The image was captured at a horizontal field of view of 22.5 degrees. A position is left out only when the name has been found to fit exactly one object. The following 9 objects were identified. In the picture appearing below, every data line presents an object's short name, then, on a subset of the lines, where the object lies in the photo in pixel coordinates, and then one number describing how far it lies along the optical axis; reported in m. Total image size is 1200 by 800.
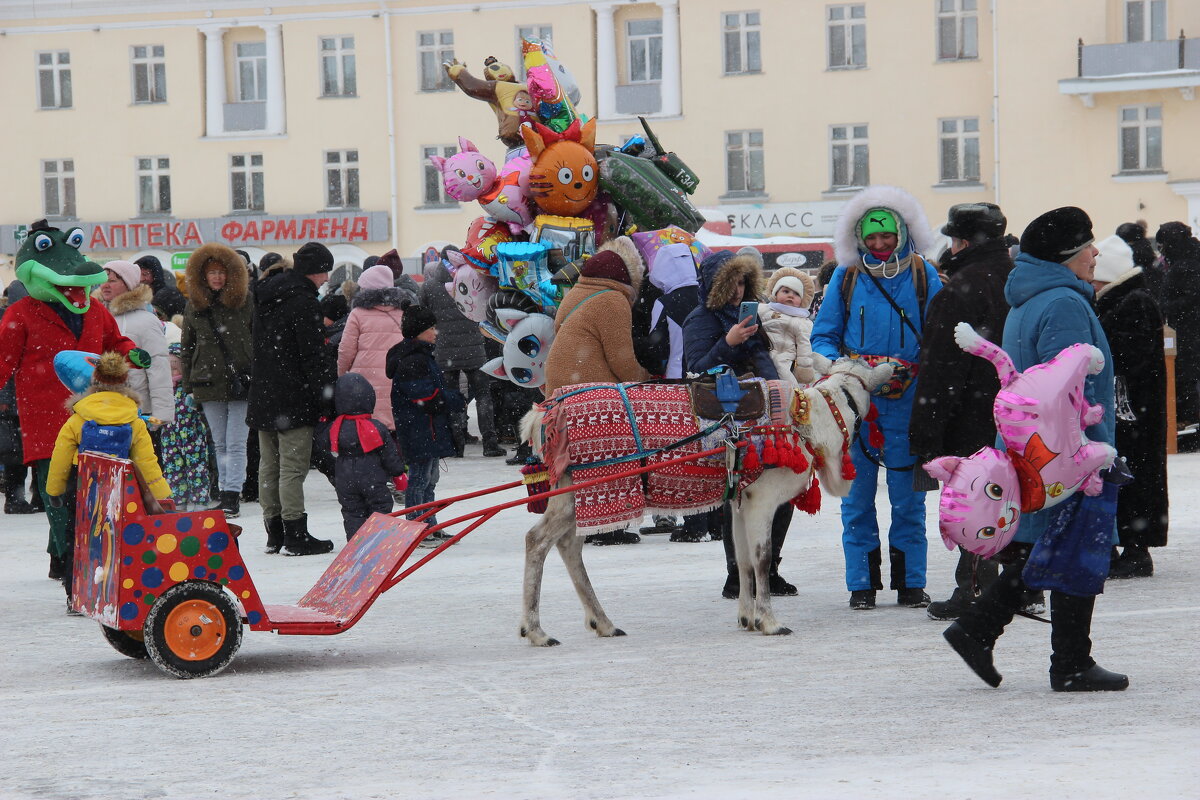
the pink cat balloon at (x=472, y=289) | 23.20
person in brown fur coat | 15.50
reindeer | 14.29
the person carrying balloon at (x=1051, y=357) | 11.37
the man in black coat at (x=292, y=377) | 20.13
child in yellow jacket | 14.86
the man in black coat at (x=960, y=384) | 14.64
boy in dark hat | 20.87
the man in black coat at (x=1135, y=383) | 16.66
